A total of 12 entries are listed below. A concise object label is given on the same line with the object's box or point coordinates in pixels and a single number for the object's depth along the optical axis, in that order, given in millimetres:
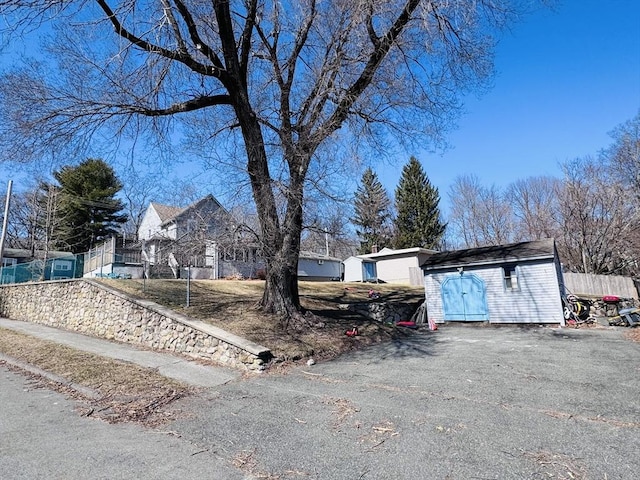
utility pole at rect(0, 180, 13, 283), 18906
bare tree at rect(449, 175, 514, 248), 38438
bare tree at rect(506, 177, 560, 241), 32500
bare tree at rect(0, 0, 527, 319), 8953
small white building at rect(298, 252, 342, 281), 31844
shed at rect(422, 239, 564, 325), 14469
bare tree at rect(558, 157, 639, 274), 25422
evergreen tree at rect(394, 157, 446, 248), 41969
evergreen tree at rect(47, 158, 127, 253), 33469
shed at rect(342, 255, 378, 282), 32250
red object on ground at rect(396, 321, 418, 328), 15131
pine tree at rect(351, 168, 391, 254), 42428
